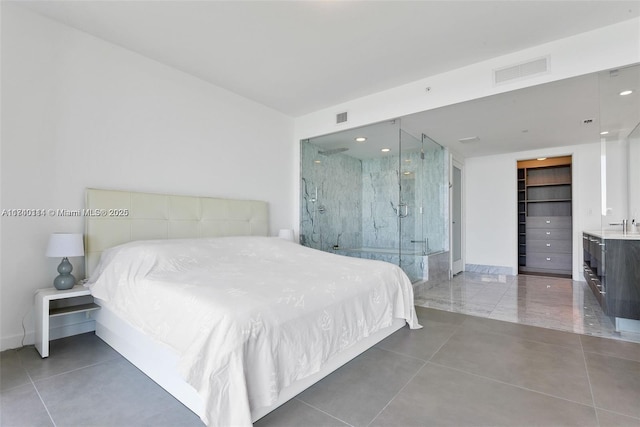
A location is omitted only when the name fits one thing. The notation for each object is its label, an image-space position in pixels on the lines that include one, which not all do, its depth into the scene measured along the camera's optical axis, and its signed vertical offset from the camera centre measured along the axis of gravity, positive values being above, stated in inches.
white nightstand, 89.4 -29.8
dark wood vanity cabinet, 107.0 -21.9
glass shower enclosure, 181.9 +11.5
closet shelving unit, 245.4 -0.9
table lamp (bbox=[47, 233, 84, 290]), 93.6 -10.8
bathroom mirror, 114.9 +23.6
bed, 56.8 -20.8
